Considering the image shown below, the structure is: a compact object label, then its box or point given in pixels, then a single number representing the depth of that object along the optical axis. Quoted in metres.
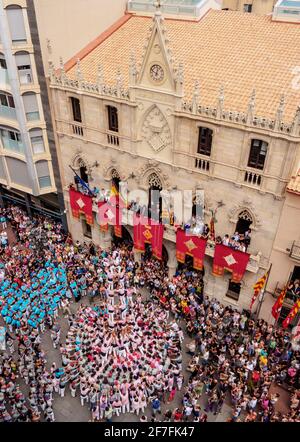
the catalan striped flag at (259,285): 27.89
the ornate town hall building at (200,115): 26.44
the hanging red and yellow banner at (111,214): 34.88
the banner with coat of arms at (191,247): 30.83
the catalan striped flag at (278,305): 27.27
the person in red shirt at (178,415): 24.53
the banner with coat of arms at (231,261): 29.00
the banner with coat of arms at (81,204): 36.20
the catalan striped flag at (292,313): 26.53
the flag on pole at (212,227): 30.50
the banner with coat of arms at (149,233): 32.72
